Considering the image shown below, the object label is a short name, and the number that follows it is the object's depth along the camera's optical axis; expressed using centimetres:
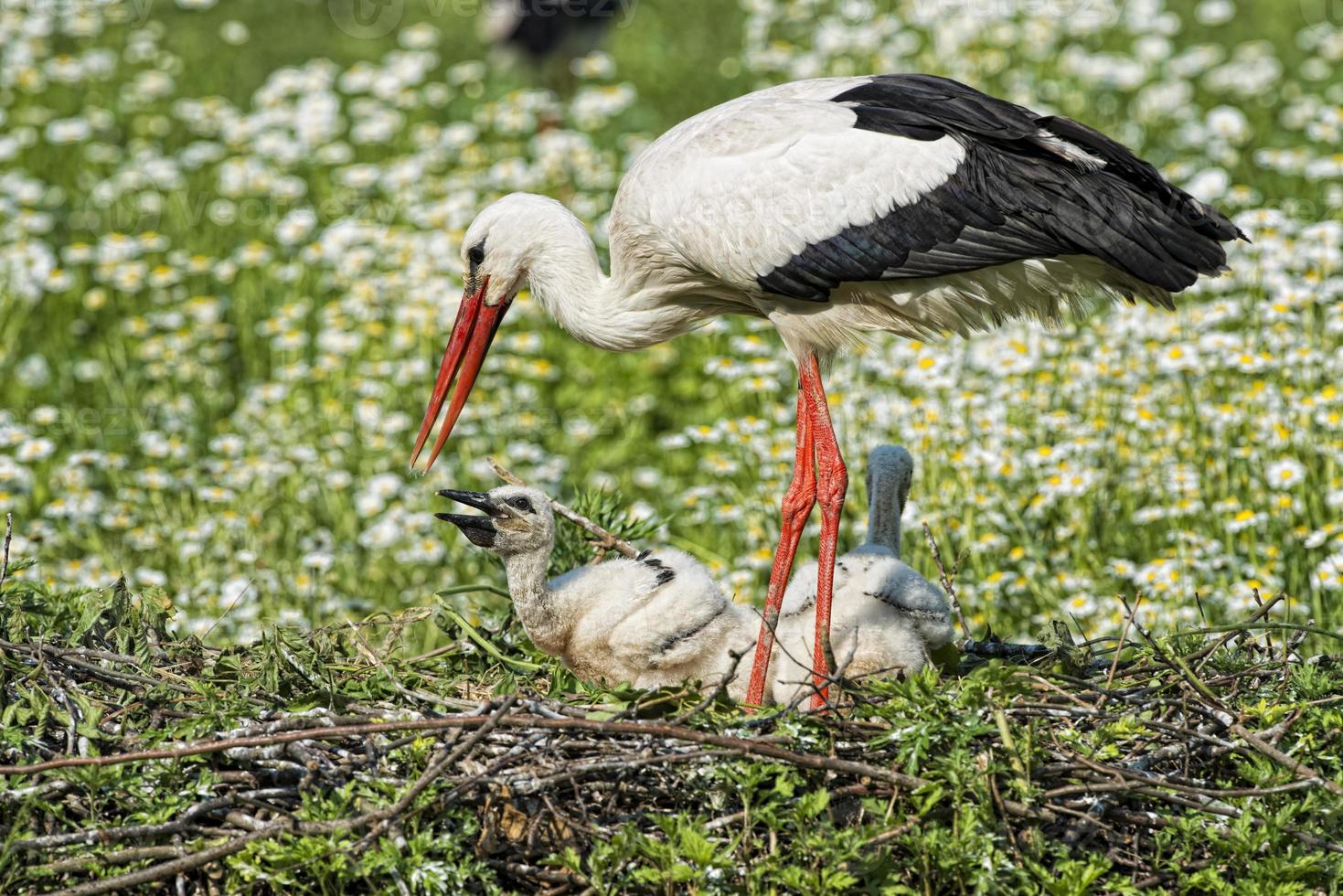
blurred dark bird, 2184
